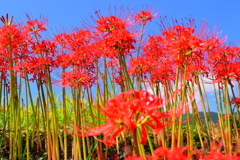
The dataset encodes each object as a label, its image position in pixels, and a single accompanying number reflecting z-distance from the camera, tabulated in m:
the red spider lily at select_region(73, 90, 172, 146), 1.22
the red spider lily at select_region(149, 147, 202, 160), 1.17
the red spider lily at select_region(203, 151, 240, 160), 1.30
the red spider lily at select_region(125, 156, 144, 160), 1.18
